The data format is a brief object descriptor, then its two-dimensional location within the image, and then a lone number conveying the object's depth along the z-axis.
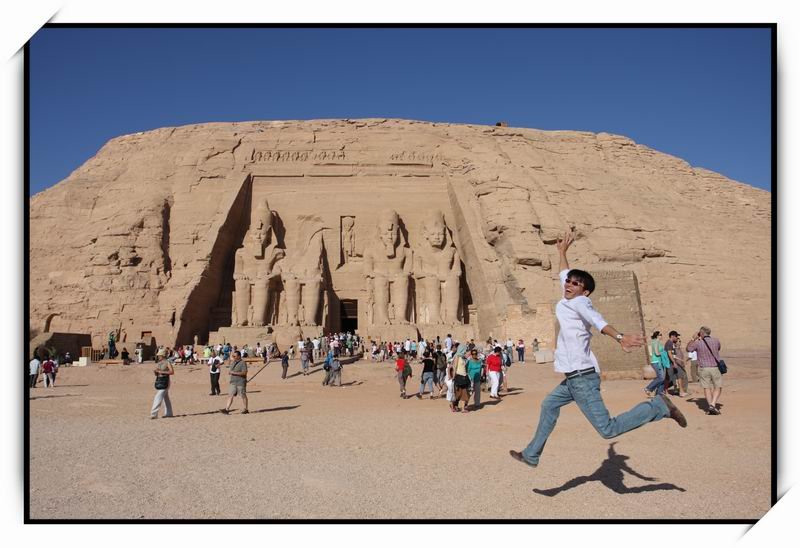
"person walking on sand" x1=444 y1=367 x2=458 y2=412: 9.78
